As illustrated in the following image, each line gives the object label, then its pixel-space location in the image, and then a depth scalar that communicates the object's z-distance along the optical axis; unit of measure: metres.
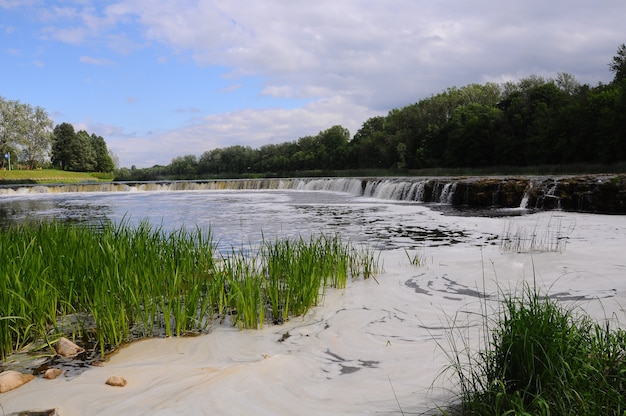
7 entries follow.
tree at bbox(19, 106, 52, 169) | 76.69
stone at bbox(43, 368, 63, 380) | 3.57
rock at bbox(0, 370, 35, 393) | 3.30
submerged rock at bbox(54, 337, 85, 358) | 4.01
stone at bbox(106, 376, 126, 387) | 3.40
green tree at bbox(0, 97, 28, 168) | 73.88
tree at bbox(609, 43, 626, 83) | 45.81
